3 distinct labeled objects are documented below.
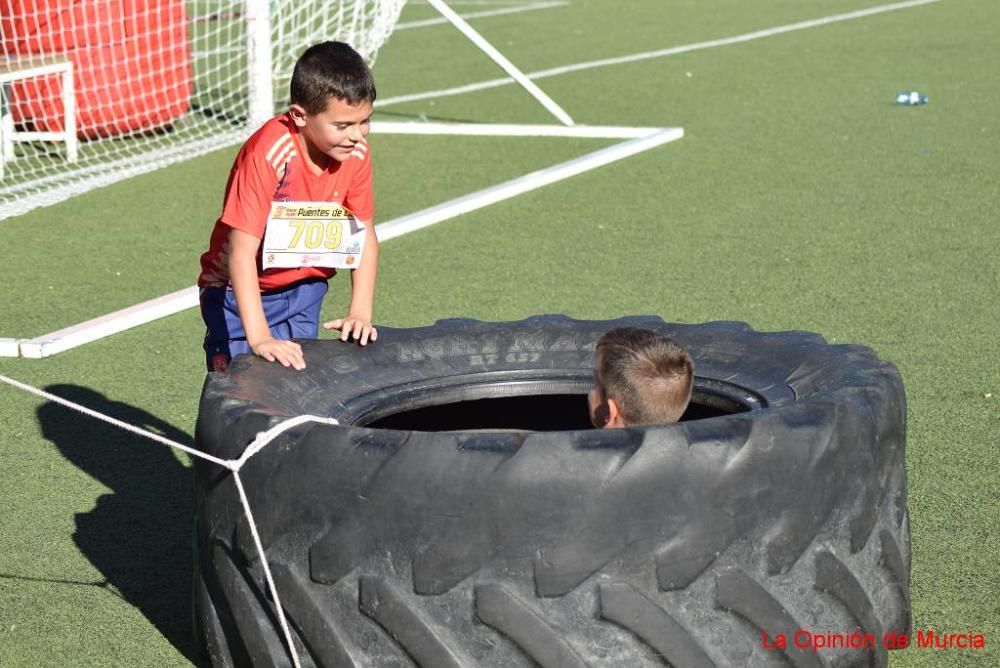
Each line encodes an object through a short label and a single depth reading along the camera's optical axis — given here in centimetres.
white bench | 829
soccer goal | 834
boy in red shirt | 336
